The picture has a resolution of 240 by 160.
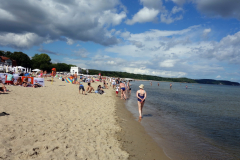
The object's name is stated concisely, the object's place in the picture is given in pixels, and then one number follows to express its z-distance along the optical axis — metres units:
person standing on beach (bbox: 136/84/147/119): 7.95
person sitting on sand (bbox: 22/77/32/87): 15.05
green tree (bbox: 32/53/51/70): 69.10
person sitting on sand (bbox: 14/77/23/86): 15.45
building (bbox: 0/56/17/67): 57.29
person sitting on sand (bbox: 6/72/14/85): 15.18
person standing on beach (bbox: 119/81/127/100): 14.58
